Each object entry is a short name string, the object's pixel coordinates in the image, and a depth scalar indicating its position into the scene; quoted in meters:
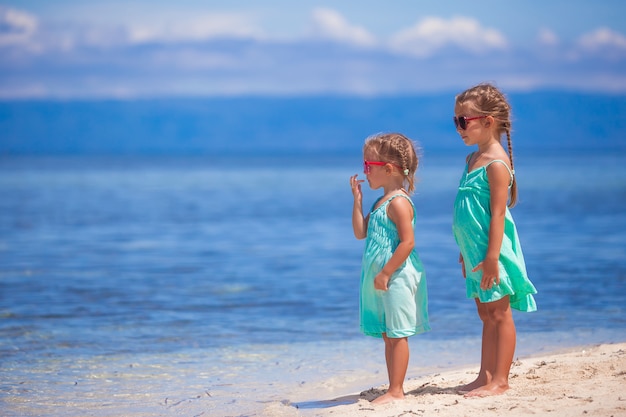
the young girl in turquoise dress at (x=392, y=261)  9.04
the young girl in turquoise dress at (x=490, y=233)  8.85
